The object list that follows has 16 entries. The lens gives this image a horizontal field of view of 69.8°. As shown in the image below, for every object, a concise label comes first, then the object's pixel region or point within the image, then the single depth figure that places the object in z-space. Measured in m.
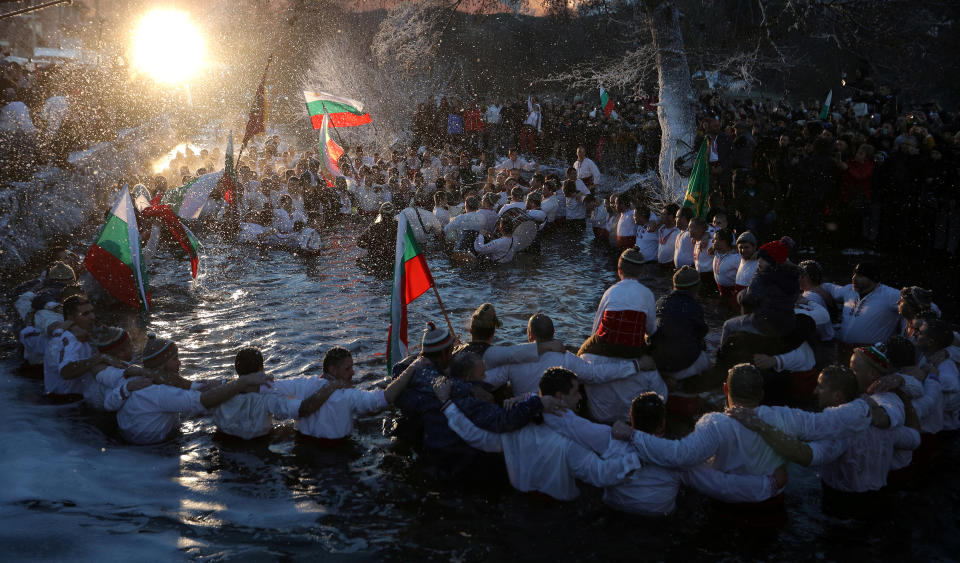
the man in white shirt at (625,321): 6.10
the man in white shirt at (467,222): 12.98
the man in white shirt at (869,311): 7.06
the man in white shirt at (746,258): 8.53
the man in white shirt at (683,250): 10.69
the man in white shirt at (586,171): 16.33
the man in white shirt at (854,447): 4.91
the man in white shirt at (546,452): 4.84
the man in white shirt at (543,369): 6.00
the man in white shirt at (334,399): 5.83
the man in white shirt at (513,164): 18.66
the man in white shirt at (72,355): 6.62
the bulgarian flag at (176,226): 10.98
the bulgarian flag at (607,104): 20.05
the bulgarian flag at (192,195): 15.03
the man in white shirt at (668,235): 11.38
